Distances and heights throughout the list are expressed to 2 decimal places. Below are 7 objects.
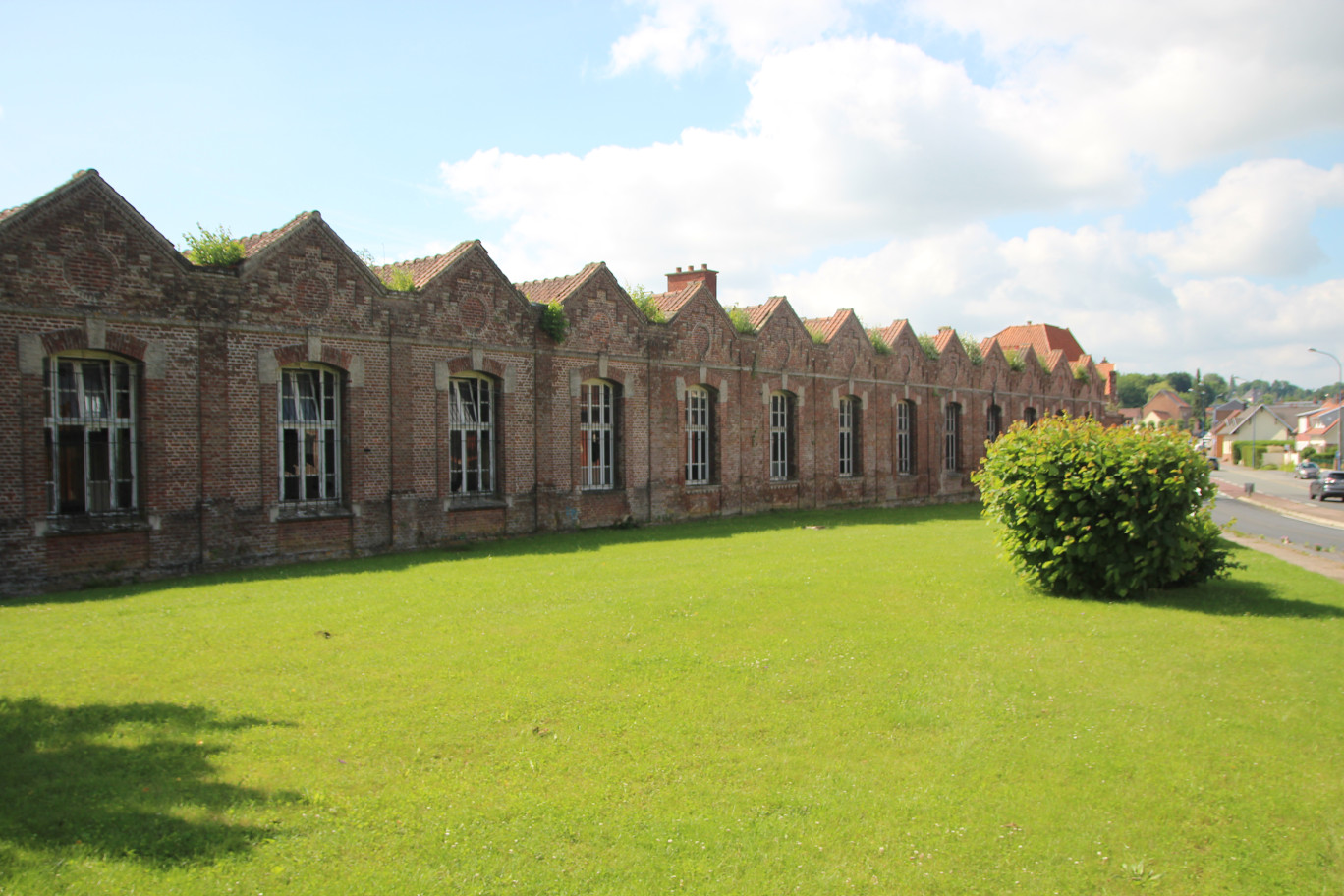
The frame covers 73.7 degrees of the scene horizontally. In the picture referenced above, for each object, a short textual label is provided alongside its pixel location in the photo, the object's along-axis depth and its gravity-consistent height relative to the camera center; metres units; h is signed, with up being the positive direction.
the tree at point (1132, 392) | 172.25 +9.91
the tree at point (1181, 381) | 188.12 +12.87
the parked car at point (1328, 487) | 42.53 -2.28
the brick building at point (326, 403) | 13.51 +1.09
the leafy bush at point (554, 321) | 20.42 +3.05
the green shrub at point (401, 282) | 17.95 +3.51
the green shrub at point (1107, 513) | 13.01 -1.03
